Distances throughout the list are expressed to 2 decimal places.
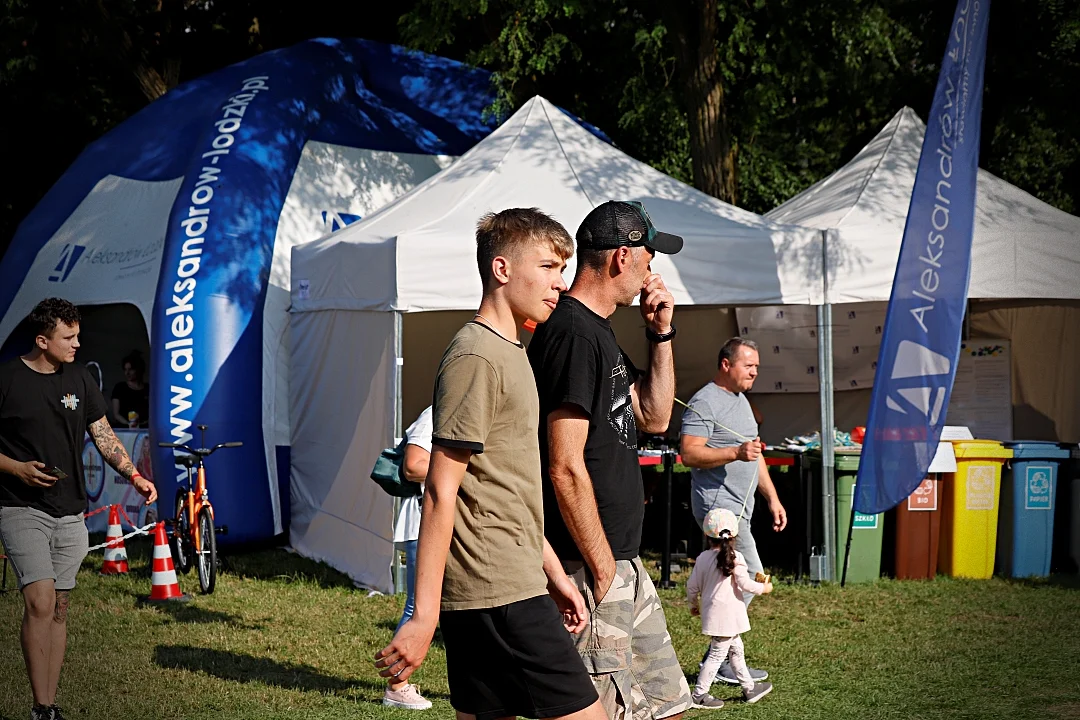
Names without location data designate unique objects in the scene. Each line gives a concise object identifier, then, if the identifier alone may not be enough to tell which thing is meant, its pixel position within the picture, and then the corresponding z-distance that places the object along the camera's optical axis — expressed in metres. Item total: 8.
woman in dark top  13.74
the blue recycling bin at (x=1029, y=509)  9.91
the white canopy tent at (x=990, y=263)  9.84
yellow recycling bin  9.85
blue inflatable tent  11.29
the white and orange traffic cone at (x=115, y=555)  10.50
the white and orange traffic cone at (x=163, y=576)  9.41
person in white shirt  6.02
